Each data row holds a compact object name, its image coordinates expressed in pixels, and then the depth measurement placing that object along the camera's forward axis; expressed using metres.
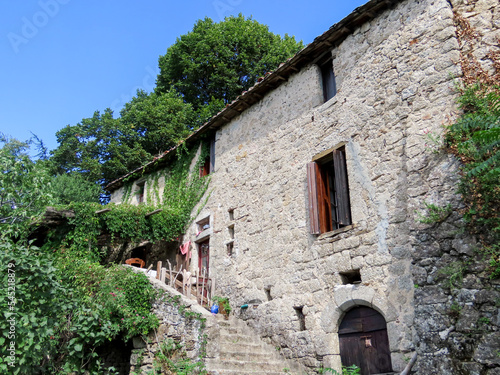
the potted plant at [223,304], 8.96
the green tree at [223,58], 20.23
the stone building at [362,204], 5.31
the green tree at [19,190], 6.26
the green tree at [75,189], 17.58
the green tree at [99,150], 19.44
